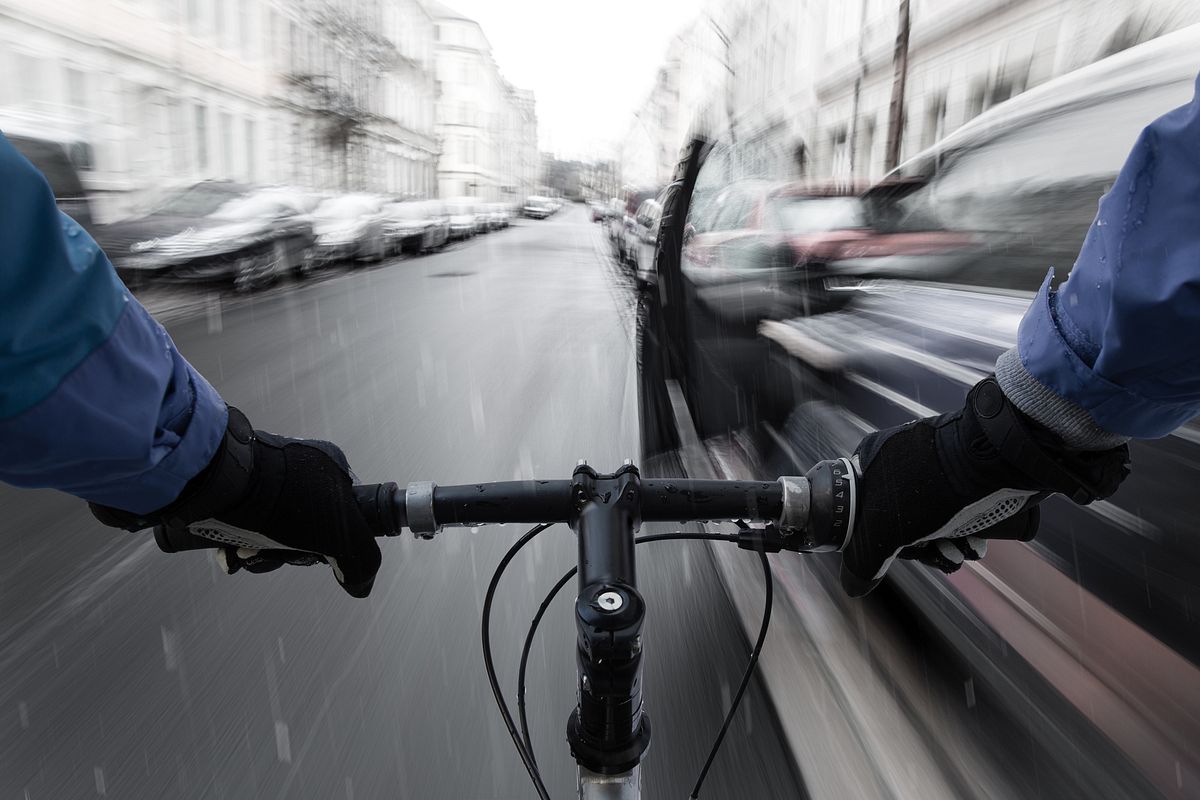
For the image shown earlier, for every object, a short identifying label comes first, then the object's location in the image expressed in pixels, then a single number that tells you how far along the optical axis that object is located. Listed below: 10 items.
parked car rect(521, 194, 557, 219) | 50.69
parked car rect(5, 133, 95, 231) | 7.37
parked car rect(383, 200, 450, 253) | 18.25
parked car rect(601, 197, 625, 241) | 19.93
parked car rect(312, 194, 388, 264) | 14.91
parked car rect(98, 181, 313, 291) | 9.77
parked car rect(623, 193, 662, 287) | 11.38
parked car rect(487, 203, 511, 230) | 30.65
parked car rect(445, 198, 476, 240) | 23.53
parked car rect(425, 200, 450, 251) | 21.17
